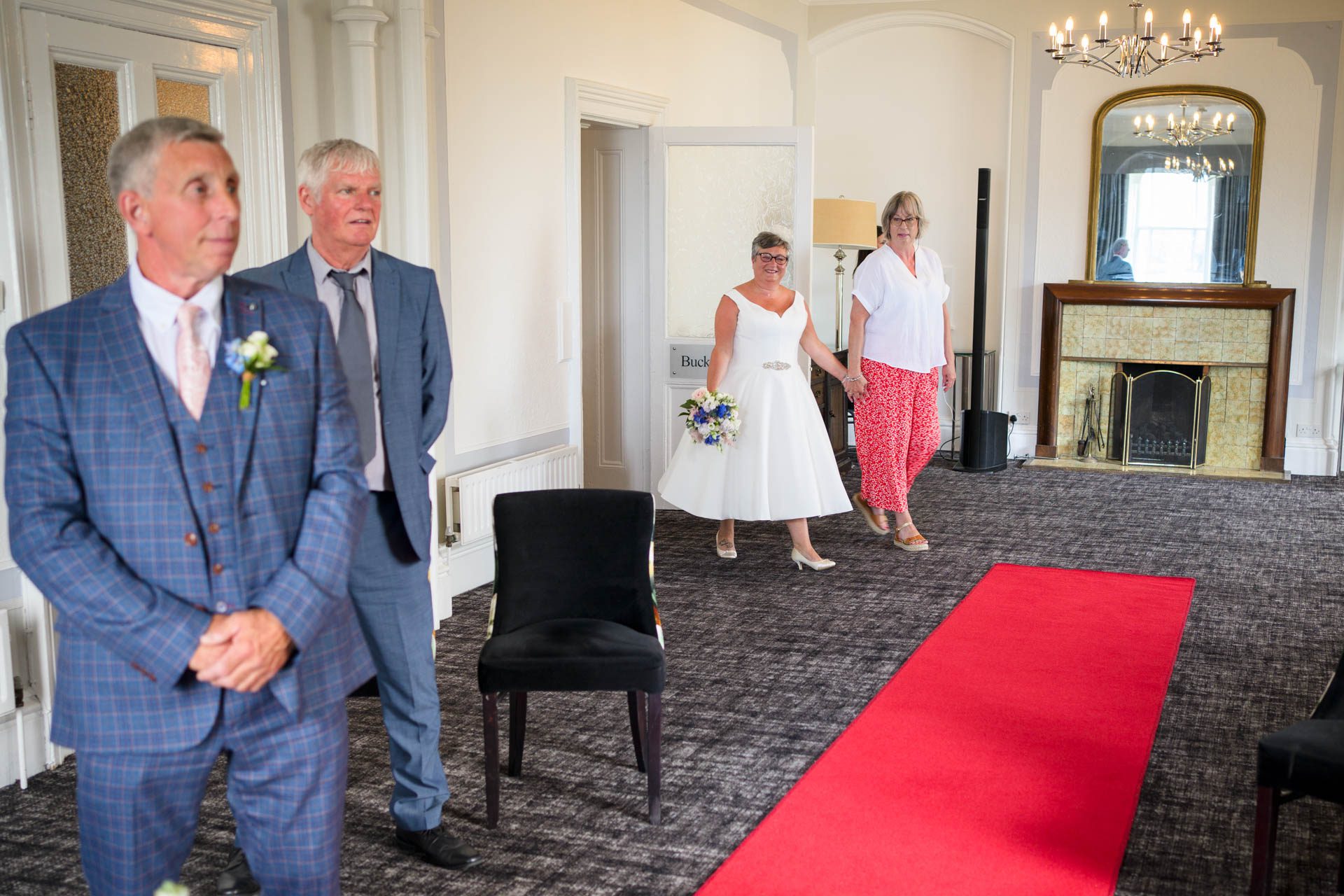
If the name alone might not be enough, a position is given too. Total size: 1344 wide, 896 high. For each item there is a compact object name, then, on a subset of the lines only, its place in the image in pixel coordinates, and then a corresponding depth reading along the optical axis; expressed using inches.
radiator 213.9
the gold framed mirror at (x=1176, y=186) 343.9
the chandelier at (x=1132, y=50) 262.8
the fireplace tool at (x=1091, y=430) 363.3
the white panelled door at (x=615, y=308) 280.8
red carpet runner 115.6
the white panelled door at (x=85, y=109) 138.9
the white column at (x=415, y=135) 183.5
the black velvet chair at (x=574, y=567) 133.2
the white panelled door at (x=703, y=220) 265.9
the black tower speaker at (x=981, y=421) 339.9
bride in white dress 224.8
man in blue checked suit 72.6
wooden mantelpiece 339.3
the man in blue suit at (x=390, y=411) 104.0
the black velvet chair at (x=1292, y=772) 98.8
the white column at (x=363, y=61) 178.2
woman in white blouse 241.6
